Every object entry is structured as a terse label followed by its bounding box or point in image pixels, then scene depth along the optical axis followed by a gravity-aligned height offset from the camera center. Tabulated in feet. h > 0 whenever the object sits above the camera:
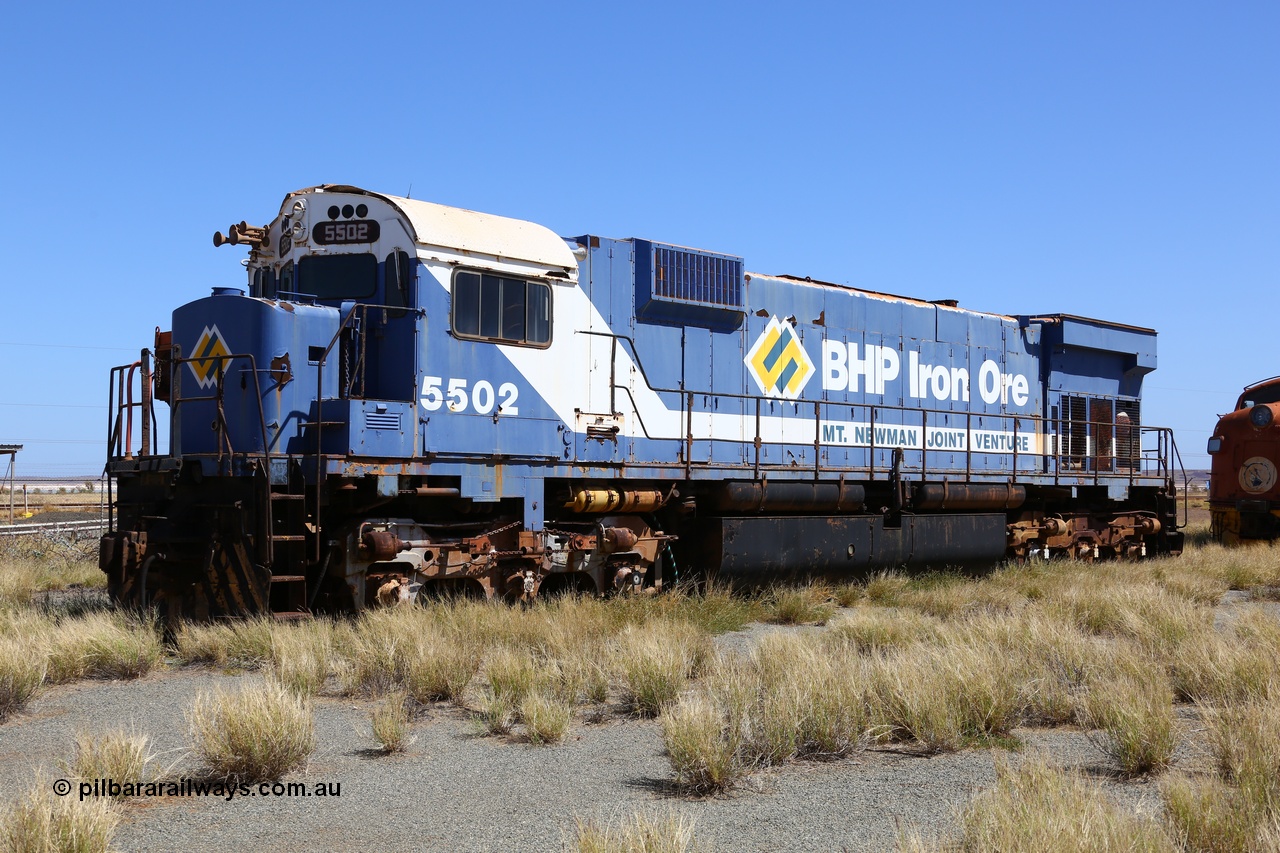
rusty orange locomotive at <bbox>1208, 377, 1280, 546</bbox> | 73.41 +0.76
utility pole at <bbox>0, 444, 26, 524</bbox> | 90.38 +2.18
